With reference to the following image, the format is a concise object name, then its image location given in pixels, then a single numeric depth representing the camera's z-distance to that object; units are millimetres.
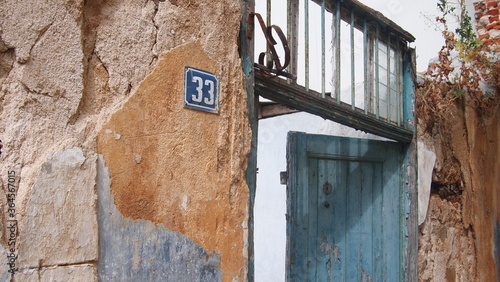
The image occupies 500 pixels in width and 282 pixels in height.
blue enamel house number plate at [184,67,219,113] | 1842
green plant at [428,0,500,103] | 3789
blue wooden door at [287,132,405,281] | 3029
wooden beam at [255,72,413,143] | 2321
